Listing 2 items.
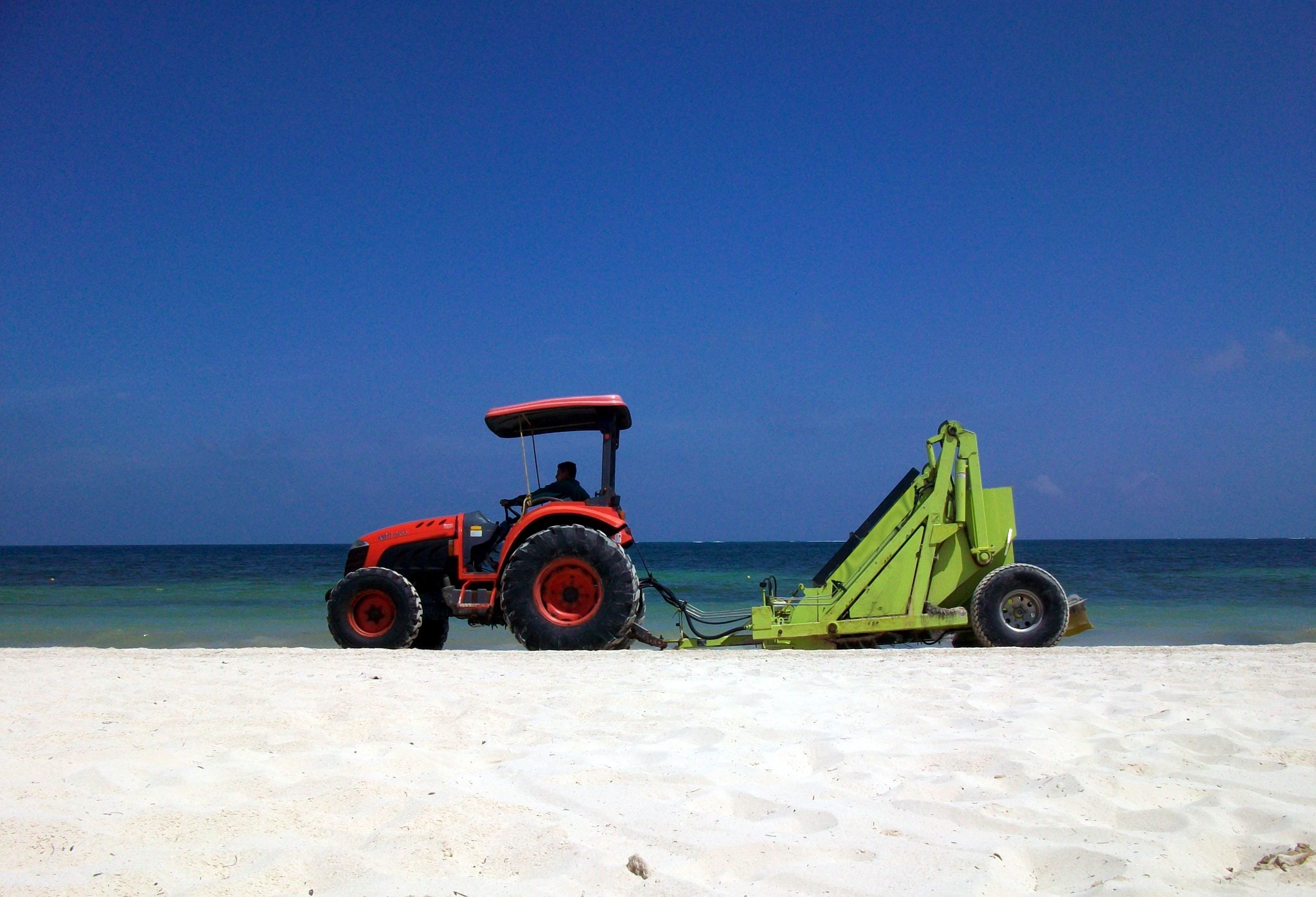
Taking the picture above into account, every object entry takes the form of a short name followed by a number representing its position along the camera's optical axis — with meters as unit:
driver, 7.82
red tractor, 7.11
